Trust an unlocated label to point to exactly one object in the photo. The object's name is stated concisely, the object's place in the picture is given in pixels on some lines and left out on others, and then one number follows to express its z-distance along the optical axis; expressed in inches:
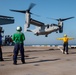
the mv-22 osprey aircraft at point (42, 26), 957.4
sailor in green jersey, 188.5
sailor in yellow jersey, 342.7
